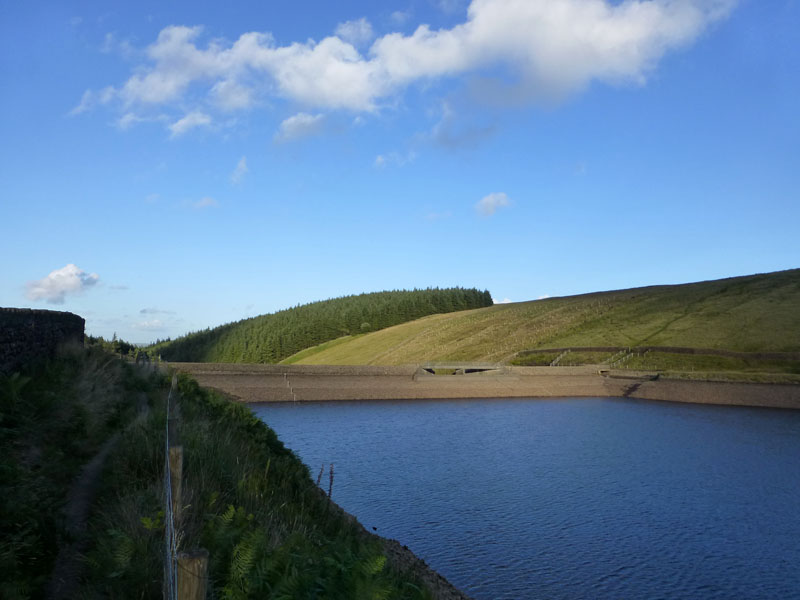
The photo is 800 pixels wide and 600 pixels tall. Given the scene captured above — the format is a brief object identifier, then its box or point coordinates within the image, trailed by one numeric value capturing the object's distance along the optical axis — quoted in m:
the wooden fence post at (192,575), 4.33
